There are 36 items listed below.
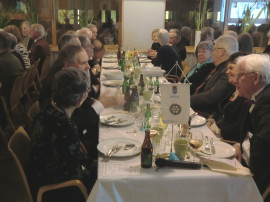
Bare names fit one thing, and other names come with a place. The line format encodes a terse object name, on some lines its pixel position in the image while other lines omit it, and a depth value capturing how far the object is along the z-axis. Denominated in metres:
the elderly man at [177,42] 6.23
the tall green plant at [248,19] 6.99
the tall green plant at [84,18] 7.11
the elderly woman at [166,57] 4.96
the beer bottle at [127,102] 2.62
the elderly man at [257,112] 1.77
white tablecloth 1.52
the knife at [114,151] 1.71
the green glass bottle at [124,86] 3.20
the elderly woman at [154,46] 6.24
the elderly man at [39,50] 5.76
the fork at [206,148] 1.83
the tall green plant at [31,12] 6.89
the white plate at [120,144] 1.74
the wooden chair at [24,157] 1.73
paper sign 1.75
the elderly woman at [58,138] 1.74
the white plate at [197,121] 2.28
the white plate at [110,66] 4.94
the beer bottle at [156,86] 3.26
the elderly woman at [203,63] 3.76
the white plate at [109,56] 6.45
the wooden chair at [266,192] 1.74
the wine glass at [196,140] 1.83
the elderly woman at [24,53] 5.25
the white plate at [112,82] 3.64
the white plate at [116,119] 2.22
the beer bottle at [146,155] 1.59
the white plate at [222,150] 1.76
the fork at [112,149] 1.72
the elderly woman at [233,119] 2.48
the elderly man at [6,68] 3.81
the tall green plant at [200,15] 7.11
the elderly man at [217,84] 3.06
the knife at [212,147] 1.82
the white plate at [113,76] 3.97
